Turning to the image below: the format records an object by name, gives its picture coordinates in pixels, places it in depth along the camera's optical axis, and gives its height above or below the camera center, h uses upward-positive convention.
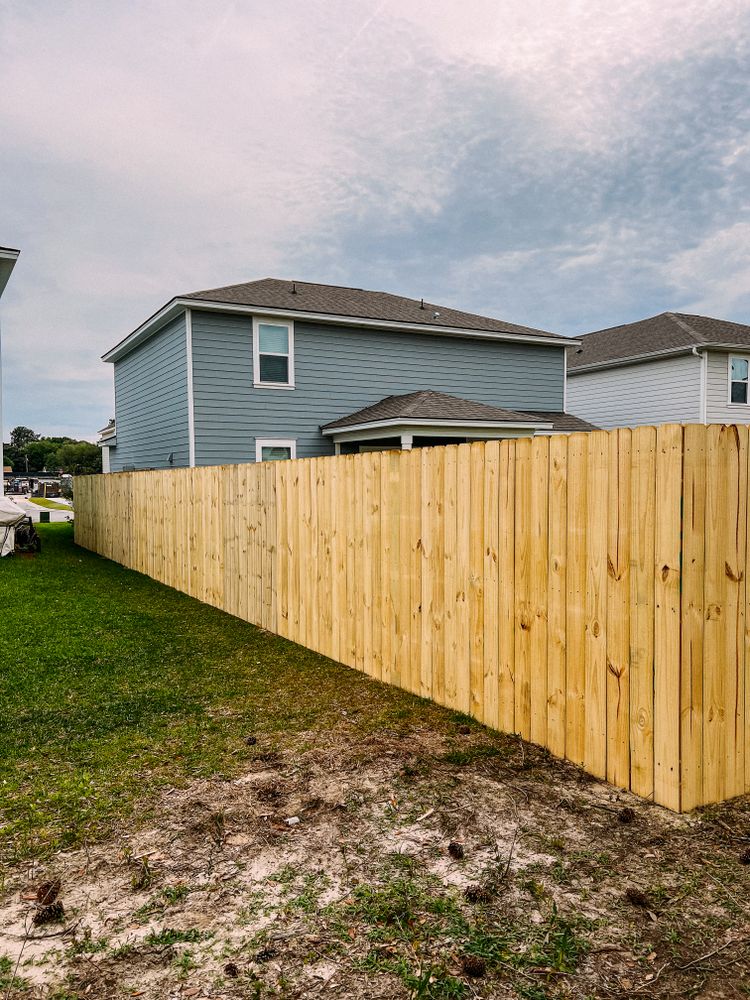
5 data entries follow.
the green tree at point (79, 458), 82.70 +2.97
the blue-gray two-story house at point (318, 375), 14.52 +2.58
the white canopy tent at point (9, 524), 13.47 -0.89
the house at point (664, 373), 19.16 +3.21
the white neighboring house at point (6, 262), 13.22 +4.56
